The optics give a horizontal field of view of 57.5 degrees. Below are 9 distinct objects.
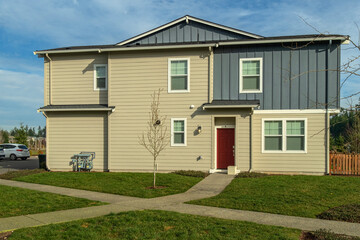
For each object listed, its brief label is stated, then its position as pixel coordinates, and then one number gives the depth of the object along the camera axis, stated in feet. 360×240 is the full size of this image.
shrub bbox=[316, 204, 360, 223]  24.64
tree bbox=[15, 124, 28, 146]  133.37
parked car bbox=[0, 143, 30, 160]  101.96
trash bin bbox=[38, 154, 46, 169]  58.44
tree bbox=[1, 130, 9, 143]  167.04
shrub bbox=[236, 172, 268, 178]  45.65
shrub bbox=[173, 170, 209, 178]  47.09
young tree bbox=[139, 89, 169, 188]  52.11
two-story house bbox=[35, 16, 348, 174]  49.49
